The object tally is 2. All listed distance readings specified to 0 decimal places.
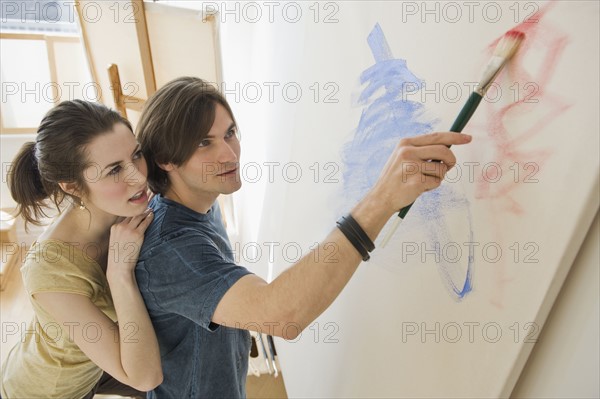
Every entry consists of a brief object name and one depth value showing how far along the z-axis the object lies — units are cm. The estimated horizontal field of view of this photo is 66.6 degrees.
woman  96
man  65
